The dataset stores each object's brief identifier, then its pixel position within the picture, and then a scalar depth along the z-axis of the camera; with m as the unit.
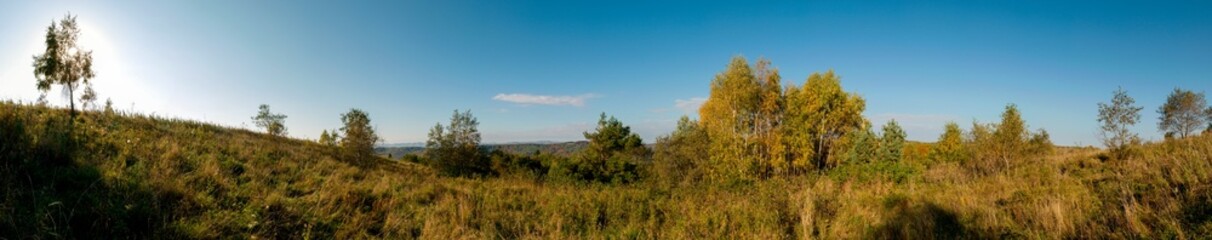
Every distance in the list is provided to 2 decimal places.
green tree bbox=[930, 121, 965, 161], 38.25
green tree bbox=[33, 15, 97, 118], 25.80
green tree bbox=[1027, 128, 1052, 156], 25.59
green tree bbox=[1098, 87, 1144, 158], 19.93
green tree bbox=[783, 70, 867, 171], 28.84
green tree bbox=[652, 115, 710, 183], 32.22
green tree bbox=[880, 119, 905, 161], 39.17
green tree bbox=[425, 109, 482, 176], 46.16
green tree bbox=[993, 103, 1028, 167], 23.88
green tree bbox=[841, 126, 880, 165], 31.98
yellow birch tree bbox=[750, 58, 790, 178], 30.39
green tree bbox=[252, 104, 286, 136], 64.50
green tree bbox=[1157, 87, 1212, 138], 46.03
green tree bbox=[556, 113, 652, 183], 48.00
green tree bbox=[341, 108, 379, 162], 41.33
